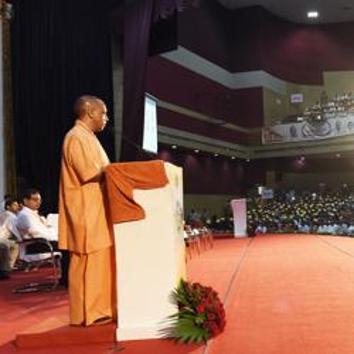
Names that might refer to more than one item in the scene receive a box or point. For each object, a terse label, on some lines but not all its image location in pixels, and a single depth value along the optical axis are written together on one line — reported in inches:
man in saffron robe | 143.1
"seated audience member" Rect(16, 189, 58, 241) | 246.5
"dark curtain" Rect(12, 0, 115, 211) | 402.6
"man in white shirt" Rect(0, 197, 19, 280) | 290.4
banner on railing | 798.5
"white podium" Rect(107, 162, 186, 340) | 140.3
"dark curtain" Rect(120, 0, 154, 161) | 382.0
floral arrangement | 135.8
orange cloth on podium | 139.6
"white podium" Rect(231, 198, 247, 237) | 589.6
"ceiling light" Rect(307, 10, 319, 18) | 882.1
